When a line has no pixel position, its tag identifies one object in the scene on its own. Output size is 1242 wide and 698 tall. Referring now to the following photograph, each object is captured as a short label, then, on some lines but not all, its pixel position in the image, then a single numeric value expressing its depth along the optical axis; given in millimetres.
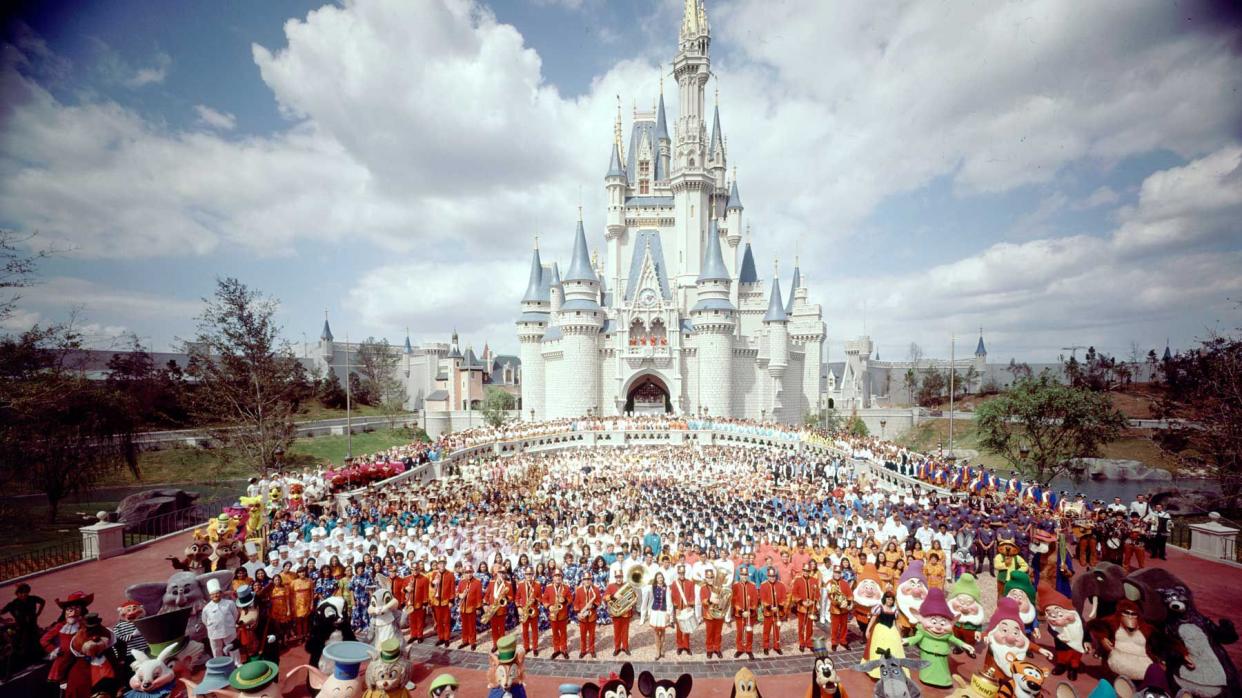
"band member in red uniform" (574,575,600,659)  8109
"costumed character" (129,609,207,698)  5941
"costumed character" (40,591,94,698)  5840
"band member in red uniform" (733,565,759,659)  7977
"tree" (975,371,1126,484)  23781
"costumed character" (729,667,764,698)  4910
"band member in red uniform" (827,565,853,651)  8016
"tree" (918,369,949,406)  65688
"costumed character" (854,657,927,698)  5055
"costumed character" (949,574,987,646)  6742
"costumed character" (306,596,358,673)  6758
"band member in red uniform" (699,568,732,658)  7895
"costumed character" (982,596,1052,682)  5855
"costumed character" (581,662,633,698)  4832
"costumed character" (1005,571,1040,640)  6473
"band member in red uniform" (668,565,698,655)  8008
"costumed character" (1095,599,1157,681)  5973
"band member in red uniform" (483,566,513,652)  8070
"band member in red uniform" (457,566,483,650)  8406
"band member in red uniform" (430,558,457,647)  8586
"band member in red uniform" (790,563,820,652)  8250
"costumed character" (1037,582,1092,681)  6836
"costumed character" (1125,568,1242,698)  5516
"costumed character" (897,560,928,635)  7102
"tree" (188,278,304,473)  22031
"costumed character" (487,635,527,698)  5160
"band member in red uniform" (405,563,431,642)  8531
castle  39062
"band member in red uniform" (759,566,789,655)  8117
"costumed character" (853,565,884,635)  7578
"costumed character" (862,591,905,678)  6105
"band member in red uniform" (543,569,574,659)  8148
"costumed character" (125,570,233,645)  6840
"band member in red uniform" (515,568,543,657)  8109
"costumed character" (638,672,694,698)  4770
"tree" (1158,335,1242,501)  18453
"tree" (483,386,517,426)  50022
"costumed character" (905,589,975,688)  6306
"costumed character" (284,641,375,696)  5007
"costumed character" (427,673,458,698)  4766
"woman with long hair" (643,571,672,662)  7969
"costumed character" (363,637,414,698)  5062
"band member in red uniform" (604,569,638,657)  8039
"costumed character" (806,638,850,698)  5105
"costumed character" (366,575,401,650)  7129
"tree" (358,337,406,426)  64438
